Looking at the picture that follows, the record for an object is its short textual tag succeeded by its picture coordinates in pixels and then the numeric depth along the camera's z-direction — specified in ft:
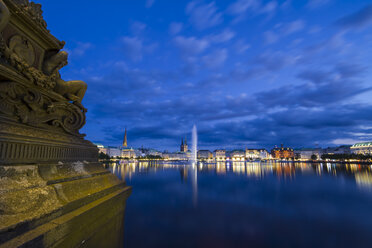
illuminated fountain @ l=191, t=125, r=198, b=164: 393.91
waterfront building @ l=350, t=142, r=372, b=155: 524.20
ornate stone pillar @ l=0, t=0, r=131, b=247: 10.43
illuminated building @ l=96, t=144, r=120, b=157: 628.12
